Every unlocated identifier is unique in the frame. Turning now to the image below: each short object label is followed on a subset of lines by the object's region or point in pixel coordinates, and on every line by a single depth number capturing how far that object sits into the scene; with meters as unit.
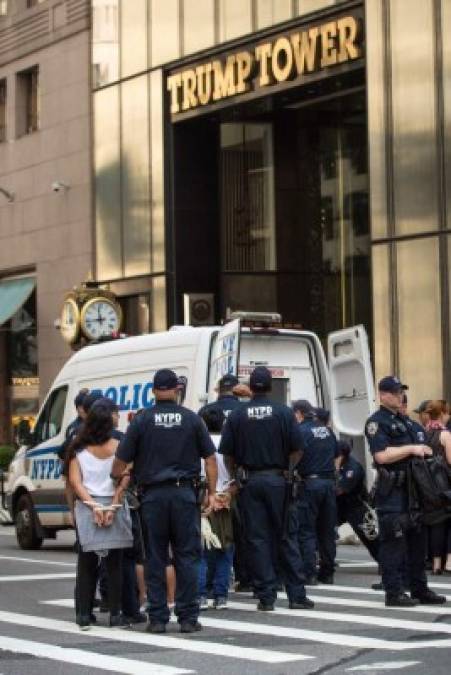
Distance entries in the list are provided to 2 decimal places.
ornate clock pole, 34.81
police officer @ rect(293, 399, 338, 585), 16.75
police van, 18.67
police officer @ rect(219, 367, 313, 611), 13.82
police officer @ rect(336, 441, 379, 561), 17.58
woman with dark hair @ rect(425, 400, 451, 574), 17.47
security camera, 37.15
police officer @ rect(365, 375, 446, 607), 13.81
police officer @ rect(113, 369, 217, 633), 12.55
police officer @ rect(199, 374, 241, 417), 15.64
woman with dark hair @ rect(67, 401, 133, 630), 12.80
